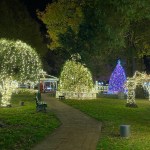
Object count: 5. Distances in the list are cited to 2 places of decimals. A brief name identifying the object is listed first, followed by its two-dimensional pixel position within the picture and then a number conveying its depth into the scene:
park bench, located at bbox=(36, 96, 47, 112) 13.28
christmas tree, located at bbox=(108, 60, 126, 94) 25.91
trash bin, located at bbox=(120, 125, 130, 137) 8.19
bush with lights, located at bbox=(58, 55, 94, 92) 21.24
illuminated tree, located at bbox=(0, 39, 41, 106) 14.66
